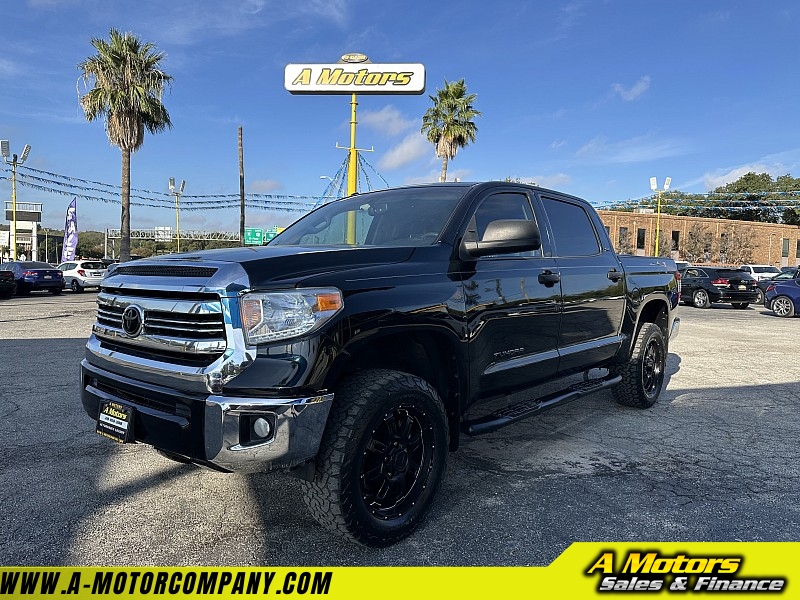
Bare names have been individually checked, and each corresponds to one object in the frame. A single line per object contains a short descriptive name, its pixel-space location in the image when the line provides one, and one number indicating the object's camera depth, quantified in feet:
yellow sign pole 62.65
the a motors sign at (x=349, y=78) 73.72
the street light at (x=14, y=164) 111.34
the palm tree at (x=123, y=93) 77.61
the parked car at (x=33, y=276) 72.69
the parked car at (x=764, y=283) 75.77
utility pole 99.45
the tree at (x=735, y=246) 206.08
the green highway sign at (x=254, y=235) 131.64
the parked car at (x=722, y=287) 68.18
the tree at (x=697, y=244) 201.77
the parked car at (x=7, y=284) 64.08
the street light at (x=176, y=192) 189.62
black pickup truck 8.13
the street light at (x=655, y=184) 134.75
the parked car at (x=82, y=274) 86.12
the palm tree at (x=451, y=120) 100.68
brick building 195.31
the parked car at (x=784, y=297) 56.54
